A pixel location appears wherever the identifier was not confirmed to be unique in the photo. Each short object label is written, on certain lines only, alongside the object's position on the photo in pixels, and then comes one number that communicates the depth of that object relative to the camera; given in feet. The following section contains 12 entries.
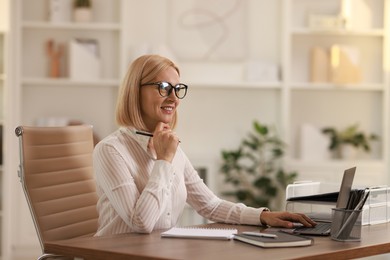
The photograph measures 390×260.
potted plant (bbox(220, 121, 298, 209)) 19.42
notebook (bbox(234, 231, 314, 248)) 7.52
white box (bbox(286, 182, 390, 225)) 9.38
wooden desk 7.06
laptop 8.24
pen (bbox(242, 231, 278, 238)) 7.87
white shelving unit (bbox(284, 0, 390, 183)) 20.59
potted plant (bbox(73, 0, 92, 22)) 19.60
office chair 9.85
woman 8.59
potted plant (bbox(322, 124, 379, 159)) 20.04
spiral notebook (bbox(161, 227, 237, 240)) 8.01
